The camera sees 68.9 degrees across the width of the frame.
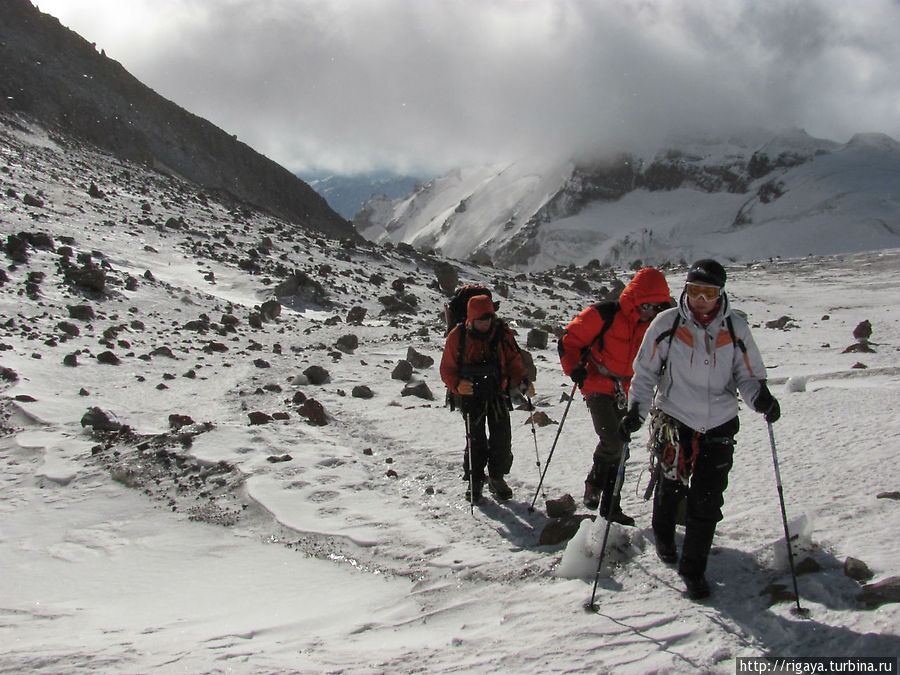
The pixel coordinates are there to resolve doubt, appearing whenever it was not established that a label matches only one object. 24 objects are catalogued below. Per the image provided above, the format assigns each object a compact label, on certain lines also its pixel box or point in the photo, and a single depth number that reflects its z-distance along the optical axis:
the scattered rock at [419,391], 10.36
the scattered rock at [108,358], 11.43
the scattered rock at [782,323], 18.60
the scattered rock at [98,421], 7.62
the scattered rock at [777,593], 3.35
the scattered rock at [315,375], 11.24
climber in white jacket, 3.53
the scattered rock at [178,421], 7.97
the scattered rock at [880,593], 3.15
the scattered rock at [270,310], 18.21
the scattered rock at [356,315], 19.03
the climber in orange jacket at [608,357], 4.68
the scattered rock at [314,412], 8.53
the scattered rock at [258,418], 8.06
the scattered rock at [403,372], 11.87
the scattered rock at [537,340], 14.88
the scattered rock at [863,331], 14.47
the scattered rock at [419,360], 12.82
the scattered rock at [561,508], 4.99
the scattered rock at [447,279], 26.03
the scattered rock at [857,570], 3.38
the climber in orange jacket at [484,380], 5.38
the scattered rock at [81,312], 14.23
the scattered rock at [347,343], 14.66
